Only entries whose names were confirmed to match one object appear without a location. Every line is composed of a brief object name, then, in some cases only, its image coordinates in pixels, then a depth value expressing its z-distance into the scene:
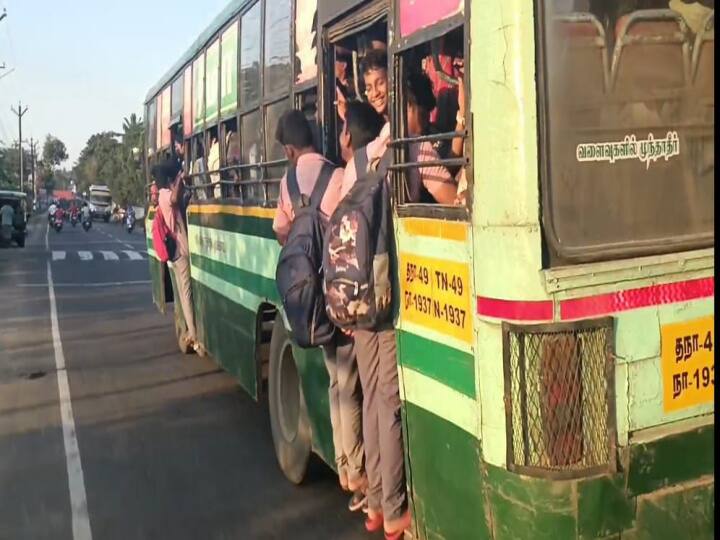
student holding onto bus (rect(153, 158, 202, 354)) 9.28
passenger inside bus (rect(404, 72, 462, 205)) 3.51
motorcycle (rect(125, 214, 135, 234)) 48.67
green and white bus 2.92
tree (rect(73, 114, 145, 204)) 81.12
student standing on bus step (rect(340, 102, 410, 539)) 3.98
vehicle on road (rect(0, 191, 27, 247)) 32.80
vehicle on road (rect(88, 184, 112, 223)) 68.94
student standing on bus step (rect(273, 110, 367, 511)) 4.53
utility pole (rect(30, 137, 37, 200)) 111.90
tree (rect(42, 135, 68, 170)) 143.88
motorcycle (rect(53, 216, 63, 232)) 46.75
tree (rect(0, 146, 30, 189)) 73.39
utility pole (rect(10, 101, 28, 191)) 93.38
